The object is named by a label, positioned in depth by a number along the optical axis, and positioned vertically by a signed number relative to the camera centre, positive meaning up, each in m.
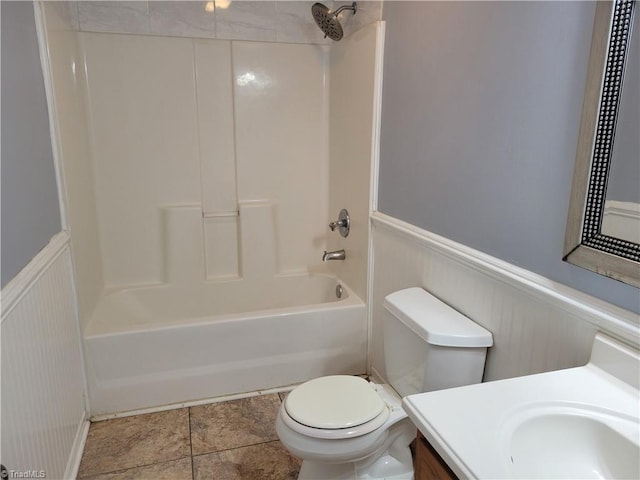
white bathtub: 2.14 -1.01
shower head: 2.27 +0.61
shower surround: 2.20 -0.35
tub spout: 2.68 -0.65
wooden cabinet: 0.92 -0.66
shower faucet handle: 2.61 -0.45
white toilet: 1.47 -0.86
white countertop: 0.84 -0.54
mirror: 0.98 -0.03
